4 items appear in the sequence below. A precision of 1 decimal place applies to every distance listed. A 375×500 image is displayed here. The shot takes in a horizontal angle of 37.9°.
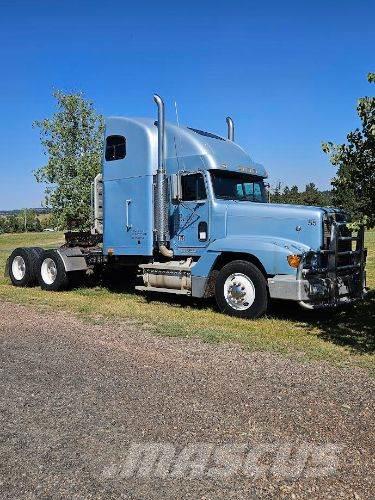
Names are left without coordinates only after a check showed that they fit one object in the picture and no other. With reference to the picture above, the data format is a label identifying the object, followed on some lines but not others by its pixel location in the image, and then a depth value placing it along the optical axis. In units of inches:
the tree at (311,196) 3127.5
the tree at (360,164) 272.7
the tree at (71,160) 721.0
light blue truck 358.9
